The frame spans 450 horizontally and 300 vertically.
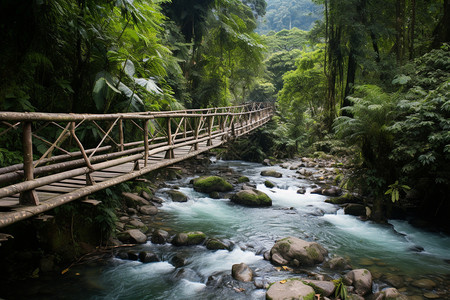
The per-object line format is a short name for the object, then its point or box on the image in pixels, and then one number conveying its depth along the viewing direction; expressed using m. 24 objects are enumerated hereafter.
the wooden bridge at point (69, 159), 2.52
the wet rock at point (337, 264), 5.41
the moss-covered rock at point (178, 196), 9.27
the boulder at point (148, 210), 7.75
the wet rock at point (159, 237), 6.24
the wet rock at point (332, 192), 10.25
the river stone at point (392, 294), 4.27
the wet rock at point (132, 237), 6.11
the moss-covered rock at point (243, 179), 12.21
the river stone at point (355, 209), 8.32
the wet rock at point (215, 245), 6.17
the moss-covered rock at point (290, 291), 4.10
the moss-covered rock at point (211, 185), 10.59
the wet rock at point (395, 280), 4.90
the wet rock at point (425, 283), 4.86
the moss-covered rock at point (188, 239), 6.25
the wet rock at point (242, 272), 5.03
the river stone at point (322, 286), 4.40
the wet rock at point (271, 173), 13.68
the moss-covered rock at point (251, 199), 9.30
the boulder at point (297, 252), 5.51
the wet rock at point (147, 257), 5.50
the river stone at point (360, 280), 4.57
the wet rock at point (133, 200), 7.86
